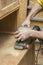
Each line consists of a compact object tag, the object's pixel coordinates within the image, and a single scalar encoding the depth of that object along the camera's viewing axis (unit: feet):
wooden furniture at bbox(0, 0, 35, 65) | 3.51
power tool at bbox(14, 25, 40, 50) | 3.74
